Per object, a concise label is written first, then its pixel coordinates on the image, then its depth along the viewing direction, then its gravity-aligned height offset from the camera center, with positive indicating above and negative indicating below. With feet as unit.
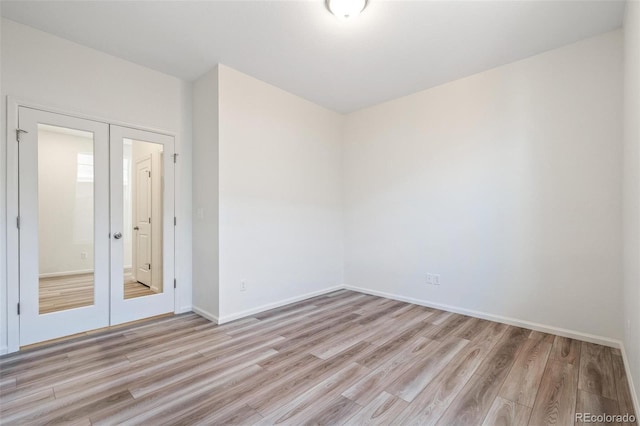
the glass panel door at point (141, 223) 10.36 -0.41
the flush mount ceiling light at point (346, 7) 7.43 +5.39
